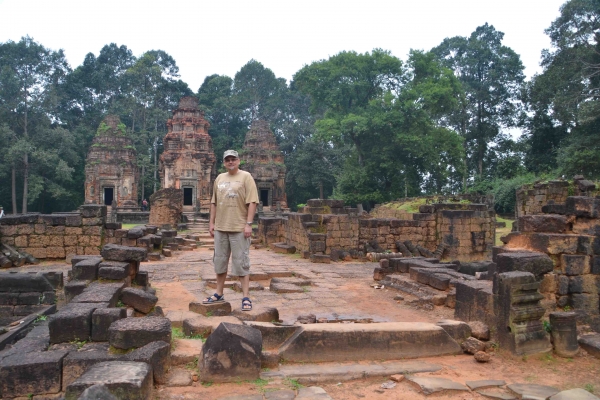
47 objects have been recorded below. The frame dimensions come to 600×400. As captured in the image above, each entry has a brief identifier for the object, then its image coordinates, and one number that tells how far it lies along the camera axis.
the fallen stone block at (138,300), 5.15
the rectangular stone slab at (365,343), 4.15
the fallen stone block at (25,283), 6.93
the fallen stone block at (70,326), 3.87
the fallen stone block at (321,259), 12.20
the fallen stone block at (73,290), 5.38
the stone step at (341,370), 3.73
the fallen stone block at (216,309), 5.18
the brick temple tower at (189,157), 34.31
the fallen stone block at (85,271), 5.73
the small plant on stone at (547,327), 4.80
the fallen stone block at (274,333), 4.26
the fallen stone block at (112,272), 5.63
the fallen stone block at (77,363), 3.38
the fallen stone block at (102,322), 3.92
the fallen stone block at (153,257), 12.10
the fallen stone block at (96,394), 2.46
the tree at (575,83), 24.95
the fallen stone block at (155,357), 3.37
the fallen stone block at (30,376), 3.28
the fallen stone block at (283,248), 14.48
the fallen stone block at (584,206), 5.87
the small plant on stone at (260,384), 3.45
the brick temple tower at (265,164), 36.25
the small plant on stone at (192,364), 3.77
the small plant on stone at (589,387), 3.76
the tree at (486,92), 40.16
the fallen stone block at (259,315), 4.88
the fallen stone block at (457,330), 4.69
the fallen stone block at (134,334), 3.65
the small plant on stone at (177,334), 4.44
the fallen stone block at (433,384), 3.54
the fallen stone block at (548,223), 6.04
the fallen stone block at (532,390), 3.51
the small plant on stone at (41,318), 5.85
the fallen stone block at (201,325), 4.48
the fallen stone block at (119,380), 2.78
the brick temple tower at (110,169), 33.72
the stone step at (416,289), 6.87
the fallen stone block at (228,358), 3.57
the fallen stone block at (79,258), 6.54
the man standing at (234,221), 5.35
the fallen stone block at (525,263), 4.95
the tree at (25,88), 35.56
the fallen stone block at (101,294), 4.52
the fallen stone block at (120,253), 6.09
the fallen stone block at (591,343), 4.57
